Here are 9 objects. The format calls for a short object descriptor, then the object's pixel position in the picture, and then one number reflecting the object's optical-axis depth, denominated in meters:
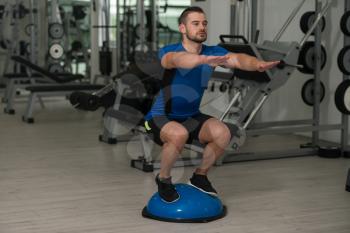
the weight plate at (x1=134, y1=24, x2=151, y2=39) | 8.58
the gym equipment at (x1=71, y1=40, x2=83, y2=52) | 10.02
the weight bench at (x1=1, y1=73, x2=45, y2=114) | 7.21
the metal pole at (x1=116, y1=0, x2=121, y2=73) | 8.42
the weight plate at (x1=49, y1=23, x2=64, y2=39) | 8.89
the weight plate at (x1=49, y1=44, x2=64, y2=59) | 8.77
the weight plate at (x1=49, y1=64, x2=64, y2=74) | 8.93
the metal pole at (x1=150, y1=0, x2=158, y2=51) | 8.38
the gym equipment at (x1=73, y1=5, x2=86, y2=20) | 10.05
